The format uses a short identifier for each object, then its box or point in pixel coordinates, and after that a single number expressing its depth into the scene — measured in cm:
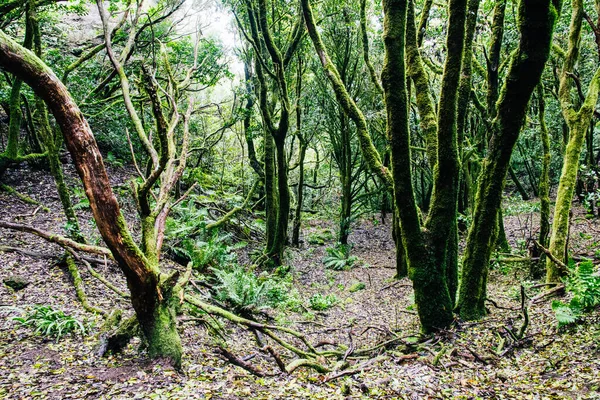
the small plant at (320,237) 1572
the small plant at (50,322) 427
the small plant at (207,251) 885
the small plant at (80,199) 917
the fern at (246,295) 700
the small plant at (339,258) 1258
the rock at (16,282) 535
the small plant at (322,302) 859
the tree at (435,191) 487
